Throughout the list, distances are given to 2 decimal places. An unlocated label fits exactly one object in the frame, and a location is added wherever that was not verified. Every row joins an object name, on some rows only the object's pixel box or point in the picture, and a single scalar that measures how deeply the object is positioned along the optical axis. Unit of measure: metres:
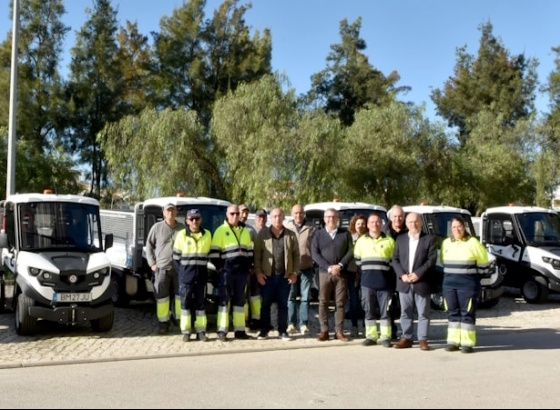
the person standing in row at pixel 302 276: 10.84
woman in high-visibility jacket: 9.53
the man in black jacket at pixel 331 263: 10.27
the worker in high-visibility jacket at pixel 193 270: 10.09
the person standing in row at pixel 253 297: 10.68
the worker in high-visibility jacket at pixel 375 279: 9.94
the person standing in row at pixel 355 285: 10.48
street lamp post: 17.80
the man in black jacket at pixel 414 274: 9.63
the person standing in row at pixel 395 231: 10.09
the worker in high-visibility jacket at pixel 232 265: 10.24
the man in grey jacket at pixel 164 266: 10.84
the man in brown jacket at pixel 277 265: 10.33
